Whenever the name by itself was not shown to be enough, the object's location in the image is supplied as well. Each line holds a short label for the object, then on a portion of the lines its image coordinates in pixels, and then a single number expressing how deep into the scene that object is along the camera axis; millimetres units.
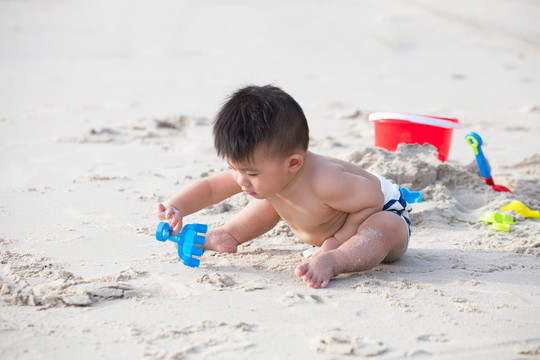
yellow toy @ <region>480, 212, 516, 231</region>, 3246
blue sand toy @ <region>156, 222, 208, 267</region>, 2539
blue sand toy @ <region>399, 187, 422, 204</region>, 3451
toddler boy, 2336
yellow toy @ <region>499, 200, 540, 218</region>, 3400
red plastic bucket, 3713
